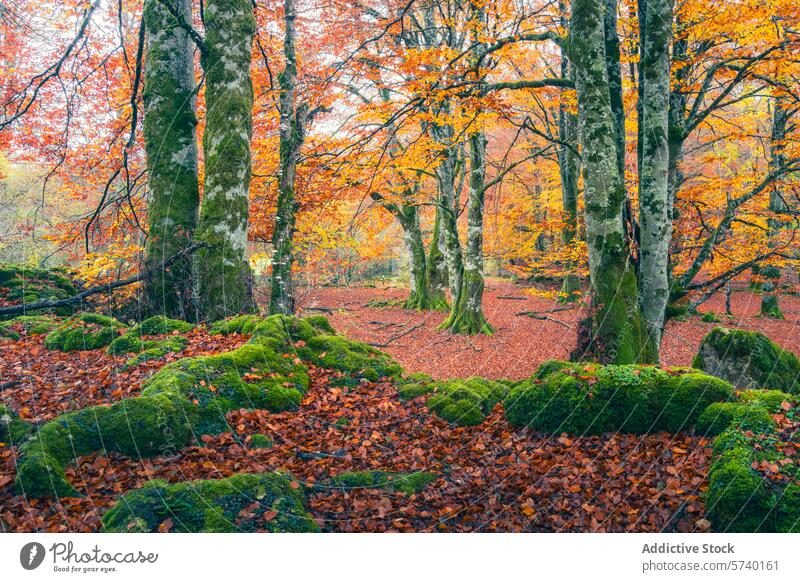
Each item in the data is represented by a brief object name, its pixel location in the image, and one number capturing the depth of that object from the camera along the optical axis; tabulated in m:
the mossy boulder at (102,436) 2.95
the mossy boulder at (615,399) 4.14
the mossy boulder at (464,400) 4.83
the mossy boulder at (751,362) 6.26
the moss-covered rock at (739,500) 2.80
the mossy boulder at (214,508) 2.77
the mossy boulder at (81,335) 6.07
